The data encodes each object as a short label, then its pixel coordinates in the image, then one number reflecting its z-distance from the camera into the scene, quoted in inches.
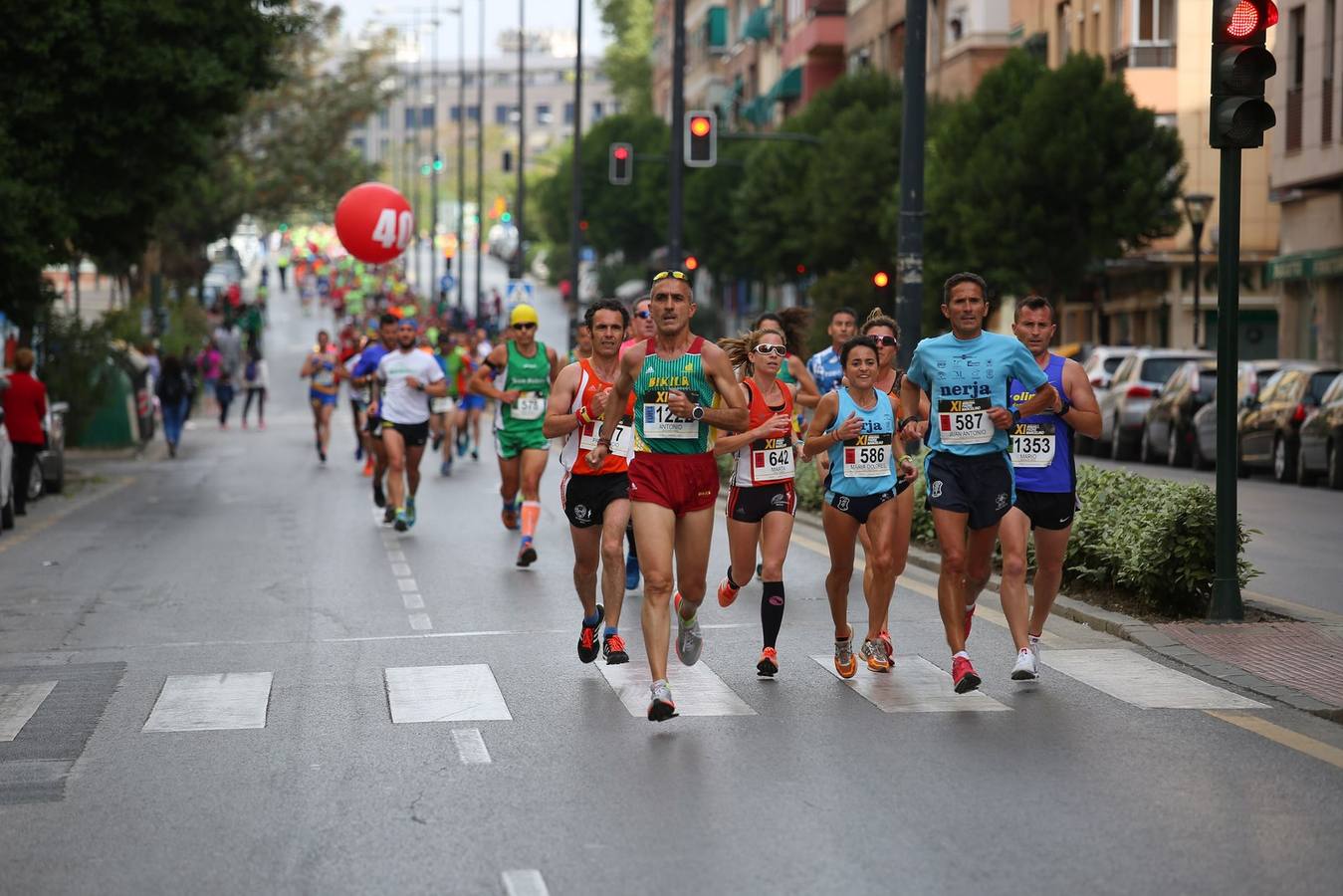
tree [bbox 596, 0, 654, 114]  4837.6
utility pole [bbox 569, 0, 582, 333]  2018.9
